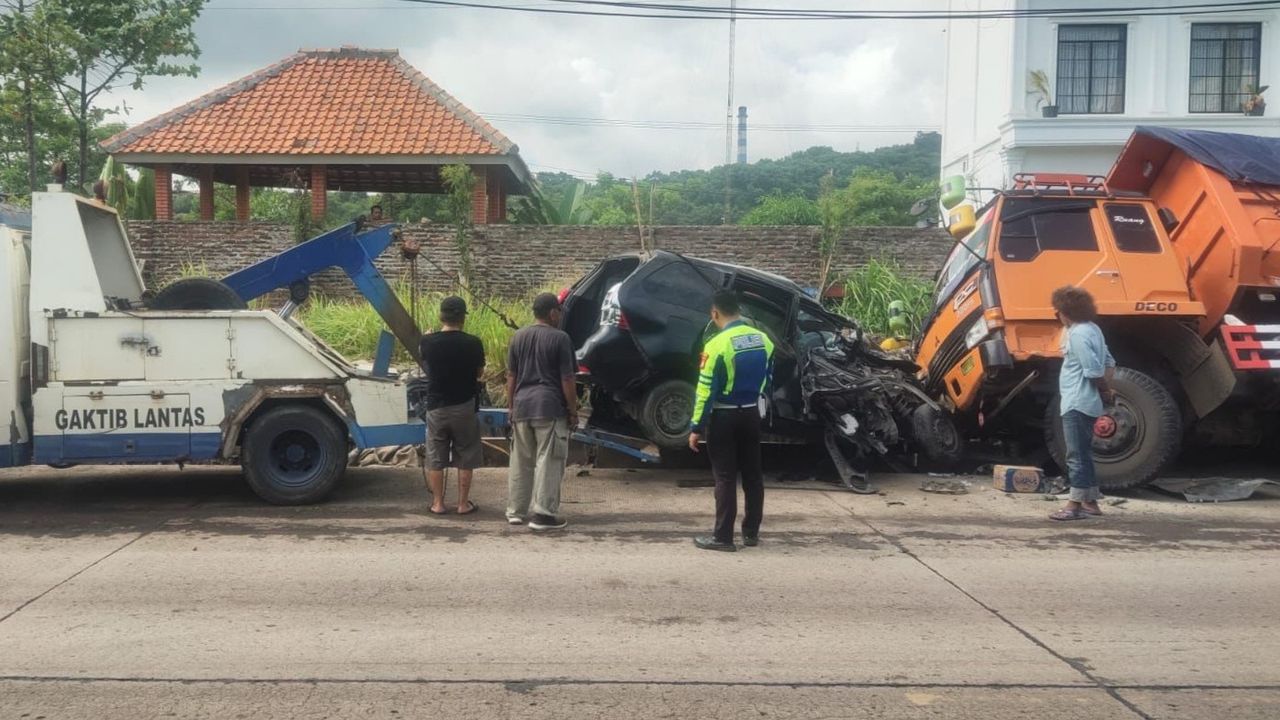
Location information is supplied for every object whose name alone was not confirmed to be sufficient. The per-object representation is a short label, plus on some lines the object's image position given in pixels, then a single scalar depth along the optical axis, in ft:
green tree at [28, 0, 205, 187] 58.08
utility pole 108.17
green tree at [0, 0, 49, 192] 57.21
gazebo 60.29
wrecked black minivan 30.60
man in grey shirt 25.58
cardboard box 30.91
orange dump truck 30.07
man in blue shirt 27.17
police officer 23.25
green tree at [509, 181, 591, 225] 64.95
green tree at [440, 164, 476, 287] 52.37
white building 76.43
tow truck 26.35
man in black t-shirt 26.86
